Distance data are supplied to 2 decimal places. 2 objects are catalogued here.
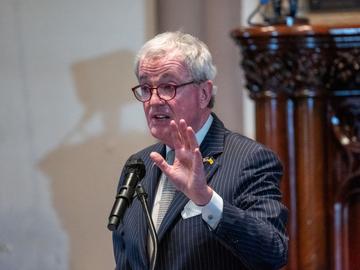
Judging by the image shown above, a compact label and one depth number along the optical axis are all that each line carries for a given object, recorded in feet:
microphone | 14.78
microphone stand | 15.06
